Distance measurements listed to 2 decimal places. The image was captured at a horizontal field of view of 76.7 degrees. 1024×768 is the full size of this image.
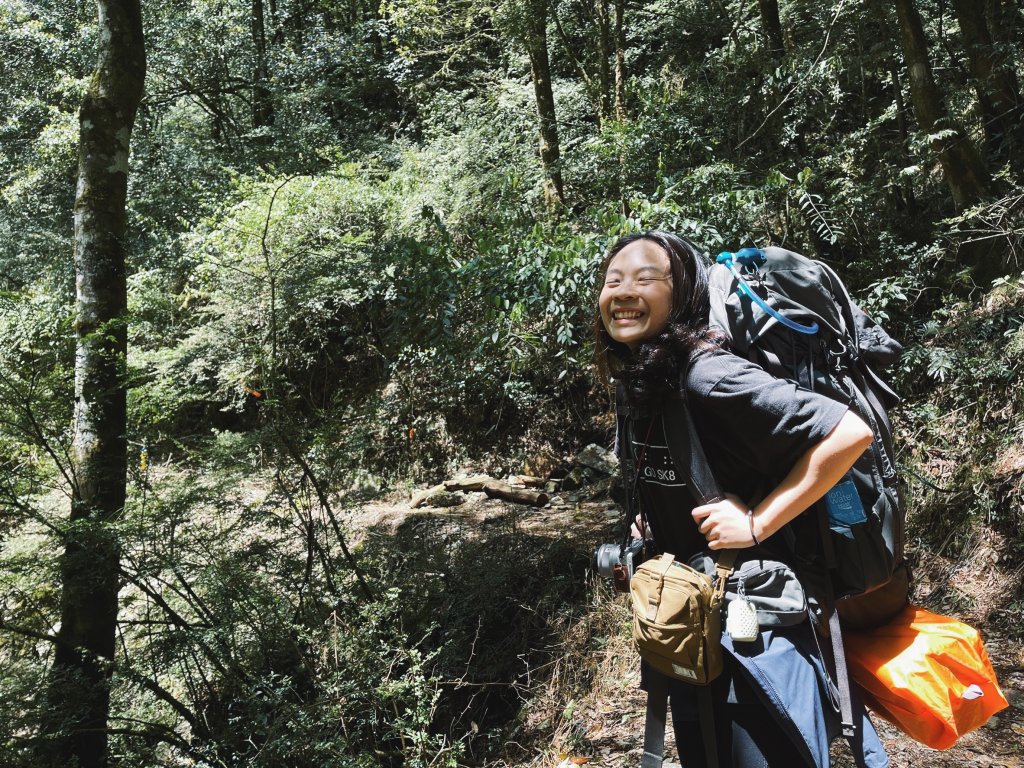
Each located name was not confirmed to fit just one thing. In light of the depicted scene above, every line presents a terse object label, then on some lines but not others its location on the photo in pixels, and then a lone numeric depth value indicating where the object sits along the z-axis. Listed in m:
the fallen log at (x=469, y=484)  6.96
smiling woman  1.37
